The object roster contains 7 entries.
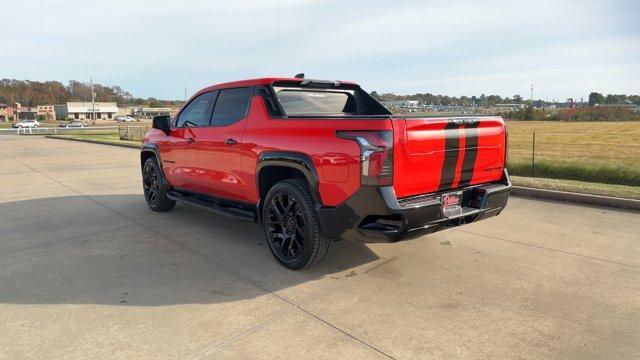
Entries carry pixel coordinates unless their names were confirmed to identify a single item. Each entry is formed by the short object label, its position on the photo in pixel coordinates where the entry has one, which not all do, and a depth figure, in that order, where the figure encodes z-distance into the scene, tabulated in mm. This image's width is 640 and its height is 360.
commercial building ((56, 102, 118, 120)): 124188
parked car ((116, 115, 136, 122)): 106812
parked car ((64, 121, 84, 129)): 70781
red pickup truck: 3354
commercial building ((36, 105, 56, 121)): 121062
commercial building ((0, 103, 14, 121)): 120100
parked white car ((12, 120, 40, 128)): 61656
